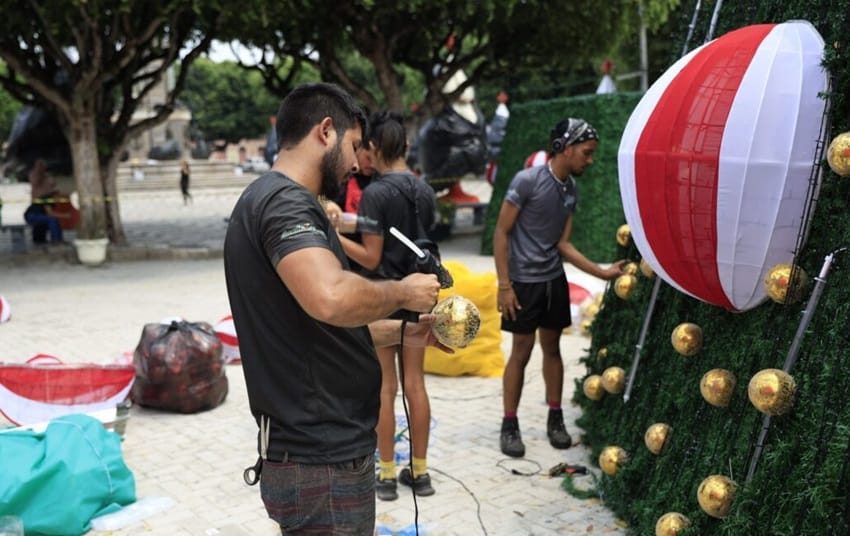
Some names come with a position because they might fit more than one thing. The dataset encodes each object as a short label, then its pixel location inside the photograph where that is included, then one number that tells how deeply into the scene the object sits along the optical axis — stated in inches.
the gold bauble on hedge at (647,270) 170.7
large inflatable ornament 117.3
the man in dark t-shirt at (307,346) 85.5
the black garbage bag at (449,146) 693.3
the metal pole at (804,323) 113.1
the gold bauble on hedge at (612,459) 161.3
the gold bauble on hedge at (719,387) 125.7
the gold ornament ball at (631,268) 184.5
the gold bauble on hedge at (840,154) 106.7
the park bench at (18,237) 601.7
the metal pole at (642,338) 167.8
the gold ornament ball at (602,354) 198.6
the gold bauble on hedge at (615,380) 175.2
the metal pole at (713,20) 160.1
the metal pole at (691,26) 175.8
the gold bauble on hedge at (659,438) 146.6
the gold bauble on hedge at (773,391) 109.6
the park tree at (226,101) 2450.8
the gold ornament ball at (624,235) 194.6
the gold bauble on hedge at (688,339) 141.3
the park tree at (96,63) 506.3
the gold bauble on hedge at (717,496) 117.5
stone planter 557.3
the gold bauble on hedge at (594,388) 191.9
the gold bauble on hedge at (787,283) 116.1
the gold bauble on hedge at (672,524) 127.5
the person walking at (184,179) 1060.3
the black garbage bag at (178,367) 229.1
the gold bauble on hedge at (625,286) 178.4
